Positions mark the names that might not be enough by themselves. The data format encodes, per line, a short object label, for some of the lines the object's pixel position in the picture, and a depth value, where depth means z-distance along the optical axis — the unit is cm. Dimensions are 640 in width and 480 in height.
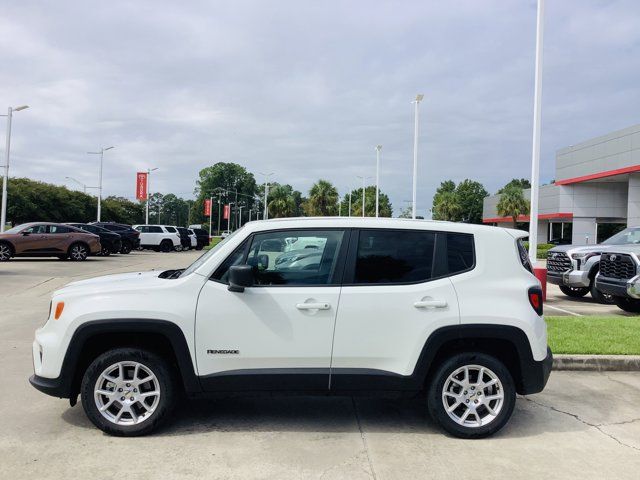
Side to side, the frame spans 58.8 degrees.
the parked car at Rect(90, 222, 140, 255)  3225
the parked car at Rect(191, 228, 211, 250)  4369
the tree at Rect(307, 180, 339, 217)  8550
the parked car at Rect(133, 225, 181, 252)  3750
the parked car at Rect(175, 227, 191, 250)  3916
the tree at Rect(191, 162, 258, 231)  13625
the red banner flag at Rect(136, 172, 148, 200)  5900
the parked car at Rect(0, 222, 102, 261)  2198
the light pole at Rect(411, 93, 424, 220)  3183
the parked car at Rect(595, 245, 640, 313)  1034
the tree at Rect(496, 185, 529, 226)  6138
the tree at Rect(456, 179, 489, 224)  12825
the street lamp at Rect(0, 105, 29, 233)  3538
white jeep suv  436
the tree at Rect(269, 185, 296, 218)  8962
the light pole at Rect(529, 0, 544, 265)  1329
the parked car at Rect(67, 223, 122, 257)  2864
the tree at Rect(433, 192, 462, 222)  9325
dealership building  3366
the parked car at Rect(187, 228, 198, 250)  4121
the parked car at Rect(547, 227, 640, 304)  1266
